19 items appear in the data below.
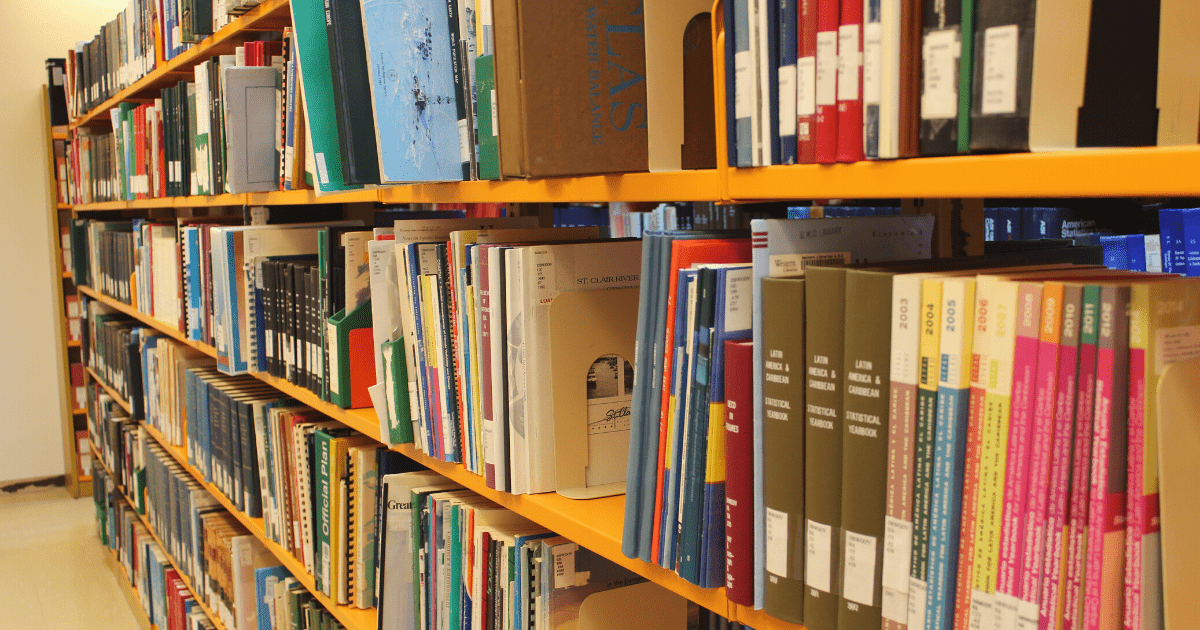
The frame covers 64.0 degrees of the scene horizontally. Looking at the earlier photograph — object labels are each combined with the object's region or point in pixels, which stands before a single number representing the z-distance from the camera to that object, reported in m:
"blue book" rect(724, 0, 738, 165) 0.81
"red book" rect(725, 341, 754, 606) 0.82
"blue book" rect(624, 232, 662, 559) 0.93
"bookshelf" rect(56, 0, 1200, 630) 0.57
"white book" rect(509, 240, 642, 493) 1.16
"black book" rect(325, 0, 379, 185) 1.38
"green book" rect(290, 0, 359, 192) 1.51
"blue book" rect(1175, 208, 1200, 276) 1.14
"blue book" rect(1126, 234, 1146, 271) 1.27
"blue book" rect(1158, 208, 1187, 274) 1.16
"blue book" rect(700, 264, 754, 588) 0.84
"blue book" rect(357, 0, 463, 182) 1.26
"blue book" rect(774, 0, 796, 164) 0.76
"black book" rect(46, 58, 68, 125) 4.93
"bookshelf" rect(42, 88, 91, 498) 5.09
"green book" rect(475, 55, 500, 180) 1.10
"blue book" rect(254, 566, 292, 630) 2.25
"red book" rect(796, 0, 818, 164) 0.74
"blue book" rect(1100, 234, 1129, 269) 1.29
